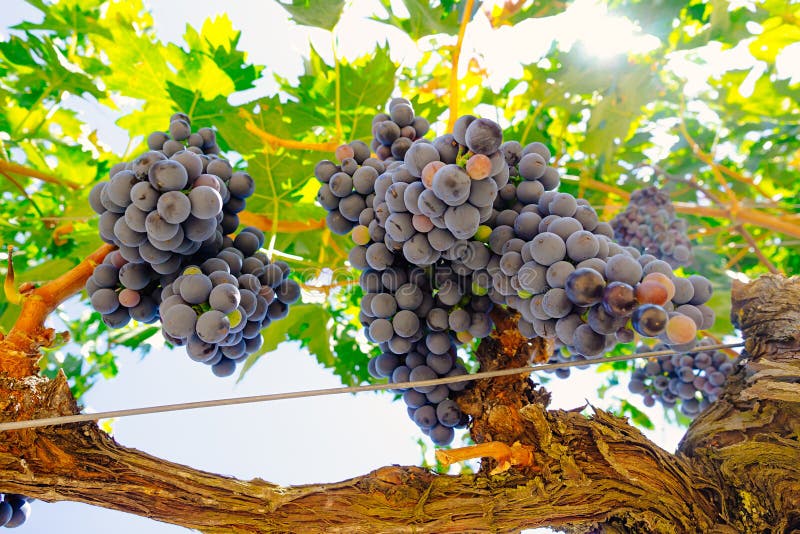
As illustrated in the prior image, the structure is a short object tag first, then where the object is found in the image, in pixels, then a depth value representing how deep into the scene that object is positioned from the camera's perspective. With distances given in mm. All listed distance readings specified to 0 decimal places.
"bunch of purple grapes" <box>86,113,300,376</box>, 321
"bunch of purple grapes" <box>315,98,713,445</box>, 291
